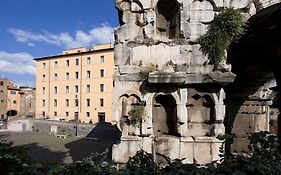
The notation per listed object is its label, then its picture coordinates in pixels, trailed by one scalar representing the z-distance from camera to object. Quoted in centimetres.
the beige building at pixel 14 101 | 6231
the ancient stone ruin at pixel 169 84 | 546
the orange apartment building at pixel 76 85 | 4500
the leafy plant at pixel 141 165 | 254
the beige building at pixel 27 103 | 6406
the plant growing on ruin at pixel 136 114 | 545
